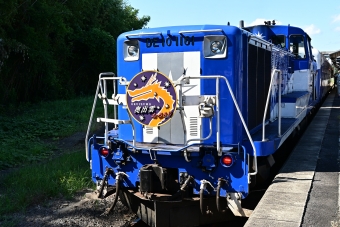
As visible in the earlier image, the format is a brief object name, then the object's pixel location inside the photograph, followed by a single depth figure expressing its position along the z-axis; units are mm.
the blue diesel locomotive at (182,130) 4504
